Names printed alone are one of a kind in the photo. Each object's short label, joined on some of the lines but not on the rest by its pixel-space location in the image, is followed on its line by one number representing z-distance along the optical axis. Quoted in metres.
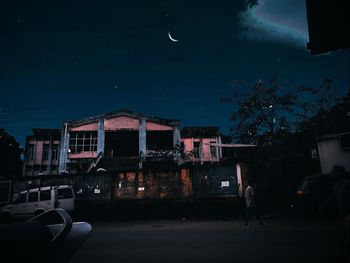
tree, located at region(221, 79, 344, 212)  19.92
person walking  13.09
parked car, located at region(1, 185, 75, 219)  17.12
